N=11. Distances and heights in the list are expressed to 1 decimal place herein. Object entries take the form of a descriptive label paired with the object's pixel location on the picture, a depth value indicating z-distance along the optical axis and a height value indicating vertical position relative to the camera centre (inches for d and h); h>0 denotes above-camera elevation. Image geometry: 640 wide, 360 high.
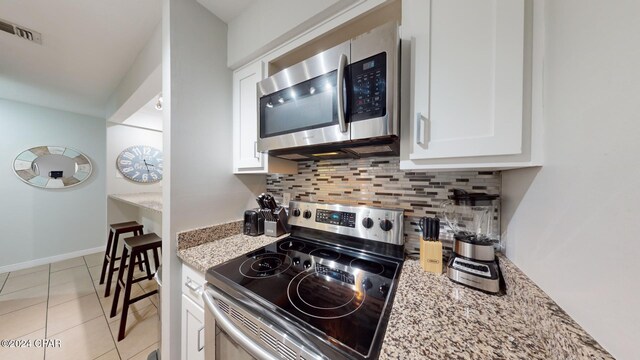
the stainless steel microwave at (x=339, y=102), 28.6 +13.2
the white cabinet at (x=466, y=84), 23.2 +12.6
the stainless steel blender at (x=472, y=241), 27.5 -9.8
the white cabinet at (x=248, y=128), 49.2 +12.8
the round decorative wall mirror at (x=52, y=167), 111.5 +4.2
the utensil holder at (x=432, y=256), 32.2 -13.2
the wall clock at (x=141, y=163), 128.5 +7.9
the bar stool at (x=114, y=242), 85.6 -32.3
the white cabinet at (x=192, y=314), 39.2 -29.6
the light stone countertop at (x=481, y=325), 17.4 -16.0
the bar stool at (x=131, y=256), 63.4 -32.6
